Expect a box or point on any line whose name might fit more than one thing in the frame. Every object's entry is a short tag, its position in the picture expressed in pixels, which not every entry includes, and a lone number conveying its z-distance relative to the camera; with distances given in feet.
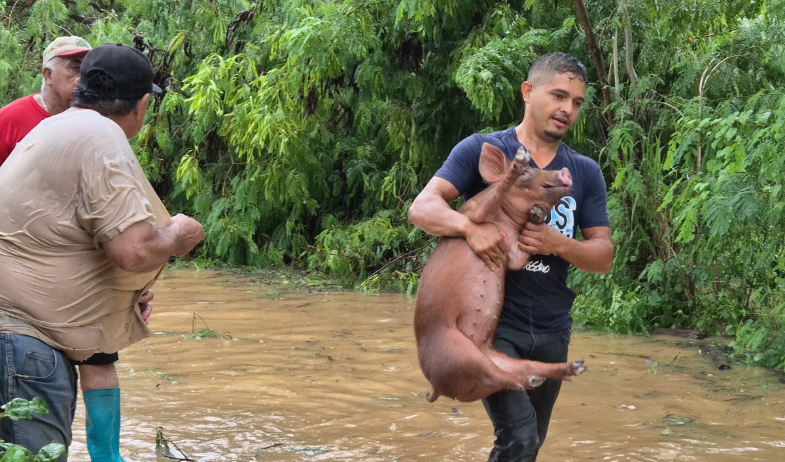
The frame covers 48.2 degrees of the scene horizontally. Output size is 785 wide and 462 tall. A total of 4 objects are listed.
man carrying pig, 10.35
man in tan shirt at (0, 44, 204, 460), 8.94
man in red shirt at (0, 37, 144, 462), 11.69
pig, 10.02
